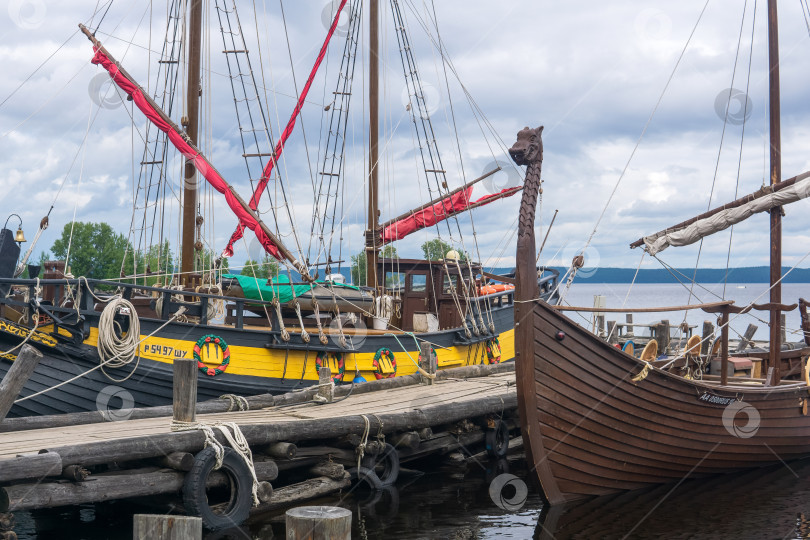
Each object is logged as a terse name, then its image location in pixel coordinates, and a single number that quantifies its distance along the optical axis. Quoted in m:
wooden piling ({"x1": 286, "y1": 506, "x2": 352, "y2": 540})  4.75
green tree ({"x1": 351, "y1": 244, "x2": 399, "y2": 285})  44.97
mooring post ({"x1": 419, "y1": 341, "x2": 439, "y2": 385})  13.92
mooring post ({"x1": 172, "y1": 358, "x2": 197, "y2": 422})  8.41
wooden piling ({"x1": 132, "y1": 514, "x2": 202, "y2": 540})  4.84
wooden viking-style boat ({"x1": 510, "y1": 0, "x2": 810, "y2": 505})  9.30
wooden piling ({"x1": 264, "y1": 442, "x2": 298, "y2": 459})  8.92
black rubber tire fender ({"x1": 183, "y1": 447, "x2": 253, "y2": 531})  7.80
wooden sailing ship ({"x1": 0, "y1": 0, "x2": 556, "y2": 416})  11.59
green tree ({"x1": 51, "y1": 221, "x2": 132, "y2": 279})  59.59
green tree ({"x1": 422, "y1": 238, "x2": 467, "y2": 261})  50.44
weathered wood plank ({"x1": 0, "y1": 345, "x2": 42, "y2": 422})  7.34
